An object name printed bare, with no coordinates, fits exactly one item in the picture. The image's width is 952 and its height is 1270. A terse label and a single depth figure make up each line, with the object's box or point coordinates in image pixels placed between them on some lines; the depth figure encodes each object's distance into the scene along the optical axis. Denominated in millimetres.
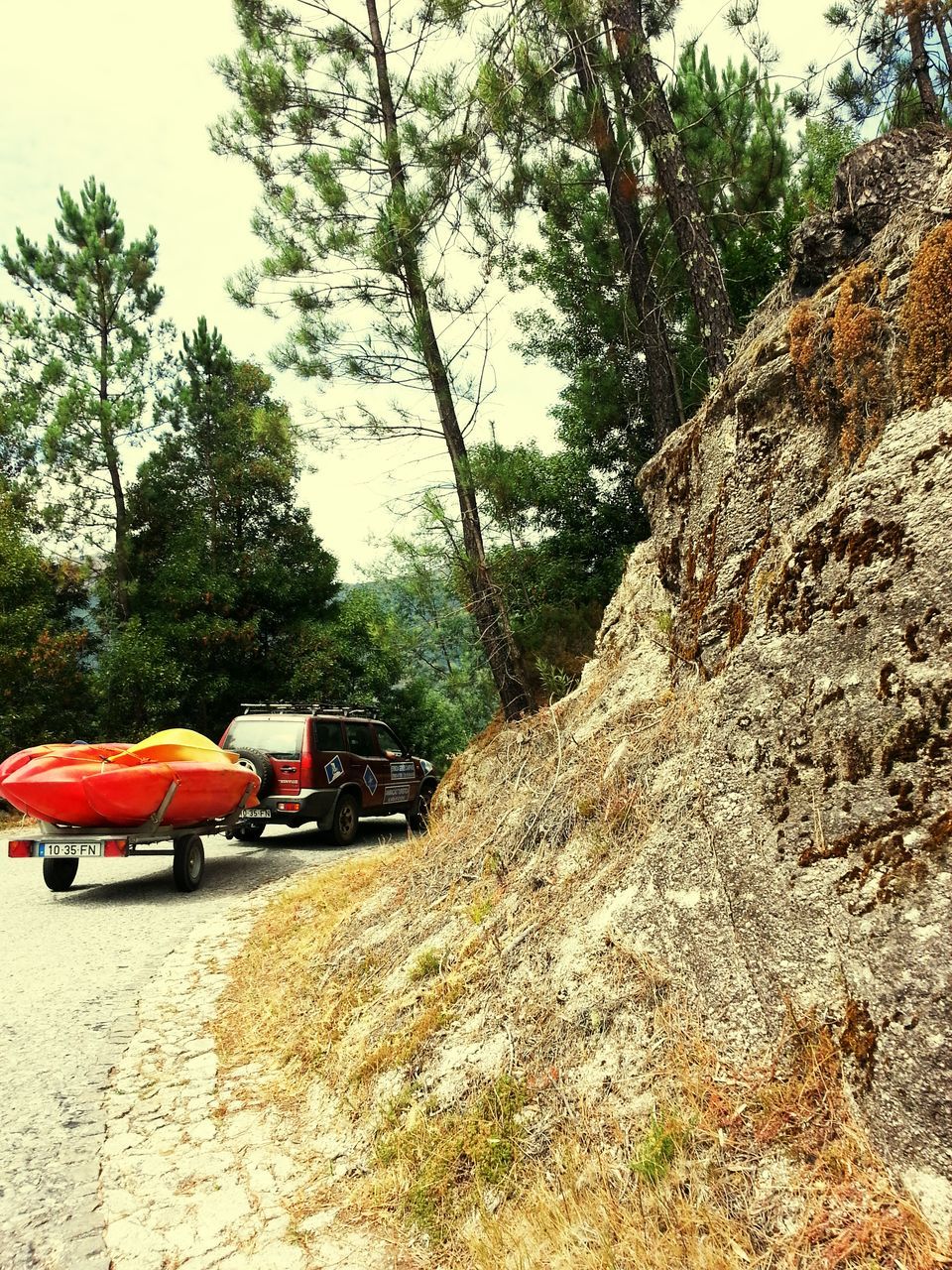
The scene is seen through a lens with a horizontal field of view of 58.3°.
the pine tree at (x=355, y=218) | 11203
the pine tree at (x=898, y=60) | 5051
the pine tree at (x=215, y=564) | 24875
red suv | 12336
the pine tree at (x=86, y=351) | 24766
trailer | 8695
